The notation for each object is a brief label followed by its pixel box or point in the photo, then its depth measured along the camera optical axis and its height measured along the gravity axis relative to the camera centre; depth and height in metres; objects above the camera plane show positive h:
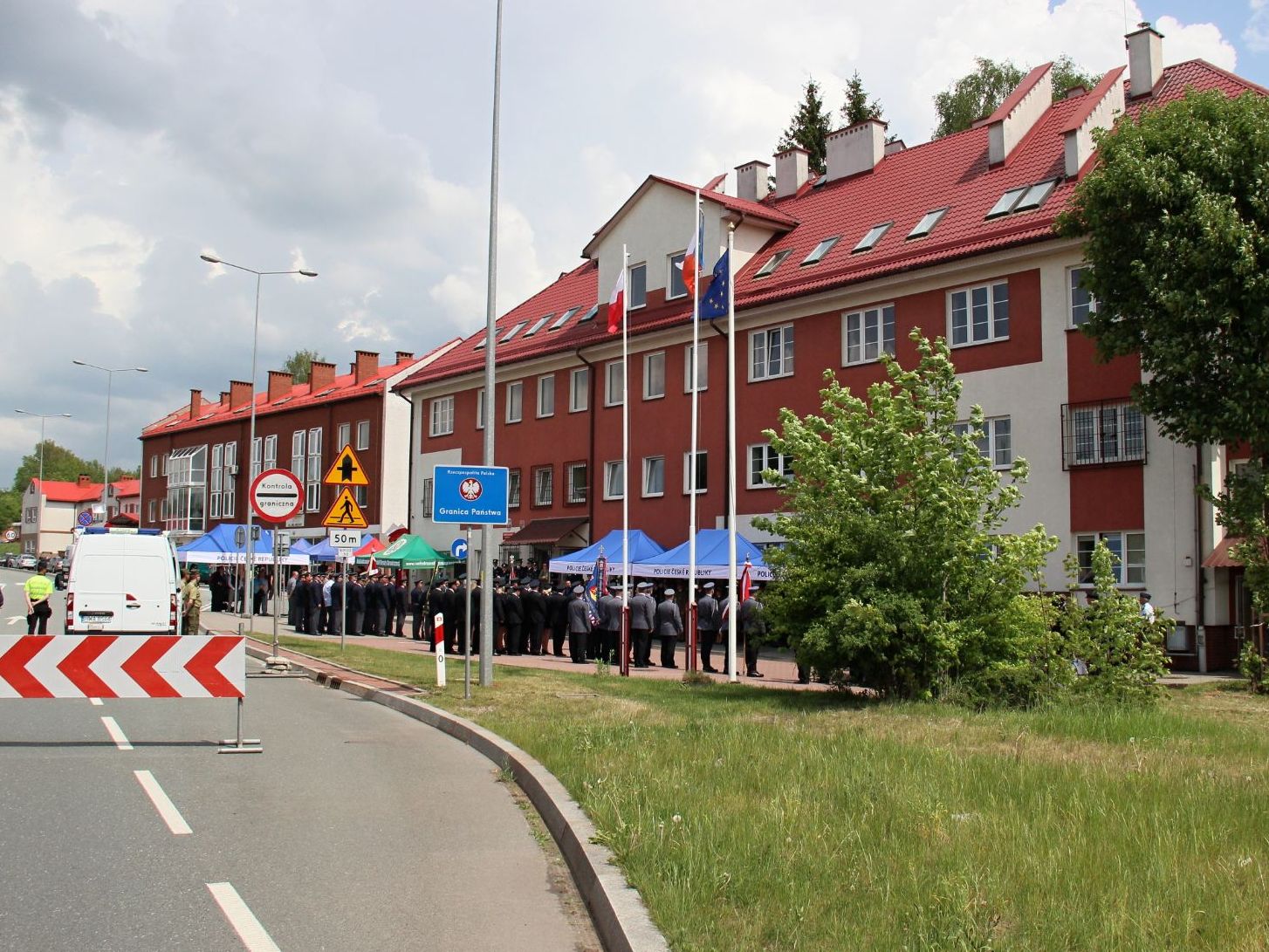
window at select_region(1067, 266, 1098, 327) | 27.50 +6.03
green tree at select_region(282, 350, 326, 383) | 90.06 +15.06
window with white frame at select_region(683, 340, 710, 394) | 37.06 +6.21
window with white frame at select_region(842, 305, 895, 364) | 31.88 +6.25
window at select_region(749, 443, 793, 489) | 34.94 +3.37
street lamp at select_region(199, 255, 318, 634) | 34.91 +0.28
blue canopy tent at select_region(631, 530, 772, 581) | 29.67 +0.52
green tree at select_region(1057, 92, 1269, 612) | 21.09 +5.52
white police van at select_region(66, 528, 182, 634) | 22.45 -0.06
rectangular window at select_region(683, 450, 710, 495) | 36.53 +3.11
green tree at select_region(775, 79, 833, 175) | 54.62 +19.57
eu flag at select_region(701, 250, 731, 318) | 25.39 +5.67
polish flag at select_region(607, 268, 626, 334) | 29.52 +6.34
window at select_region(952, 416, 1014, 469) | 28.88 +3.22
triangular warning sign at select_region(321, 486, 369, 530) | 22.27 +1.17
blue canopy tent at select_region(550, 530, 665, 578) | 32.59 +0.77
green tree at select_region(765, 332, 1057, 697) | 14.88 +0.45
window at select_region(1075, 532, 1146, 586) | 26.25 +0.65
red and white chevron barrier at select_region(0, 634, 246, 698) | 11.94 -0.79
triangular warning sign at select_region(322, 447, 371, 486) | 20.90 +1.78
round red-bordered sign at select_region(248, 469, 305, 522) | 20.84 +1.38
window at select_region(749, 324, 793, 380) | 34.78 +6.29
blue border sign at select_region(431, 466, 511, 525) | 16.41 +1.12
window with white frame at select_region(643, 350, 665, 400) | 38.88 +6.25
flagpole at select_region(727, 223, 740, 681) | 21.36 +0.58
